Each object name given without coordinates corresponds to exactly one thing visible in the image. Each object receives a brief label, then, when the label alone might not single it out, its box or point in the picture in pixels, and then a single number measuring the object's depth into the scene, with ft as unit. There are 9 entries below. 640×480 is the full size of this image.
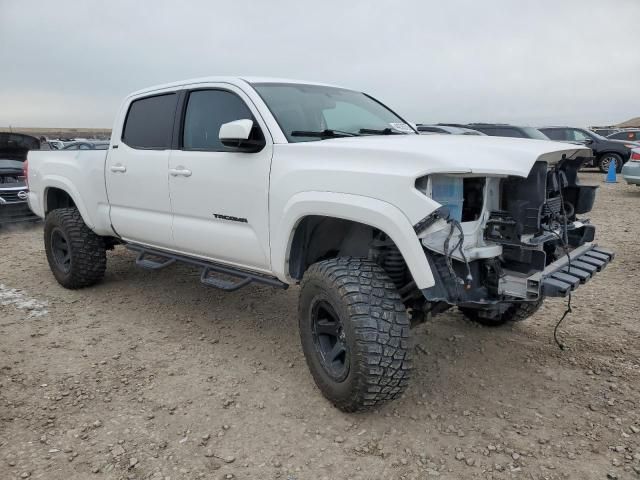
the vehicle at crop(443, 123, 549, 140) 47.09
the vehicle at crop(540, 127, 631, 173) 55.83
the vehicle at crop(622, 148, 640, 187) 40.11
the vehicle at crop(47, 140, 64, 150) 49.06
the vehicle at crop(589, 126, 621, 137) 84.29
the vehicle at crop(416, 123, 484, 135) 43.96
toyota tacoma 8.86
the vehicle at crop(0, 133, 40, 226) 29.22
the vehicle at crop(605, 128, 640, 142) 63.31
